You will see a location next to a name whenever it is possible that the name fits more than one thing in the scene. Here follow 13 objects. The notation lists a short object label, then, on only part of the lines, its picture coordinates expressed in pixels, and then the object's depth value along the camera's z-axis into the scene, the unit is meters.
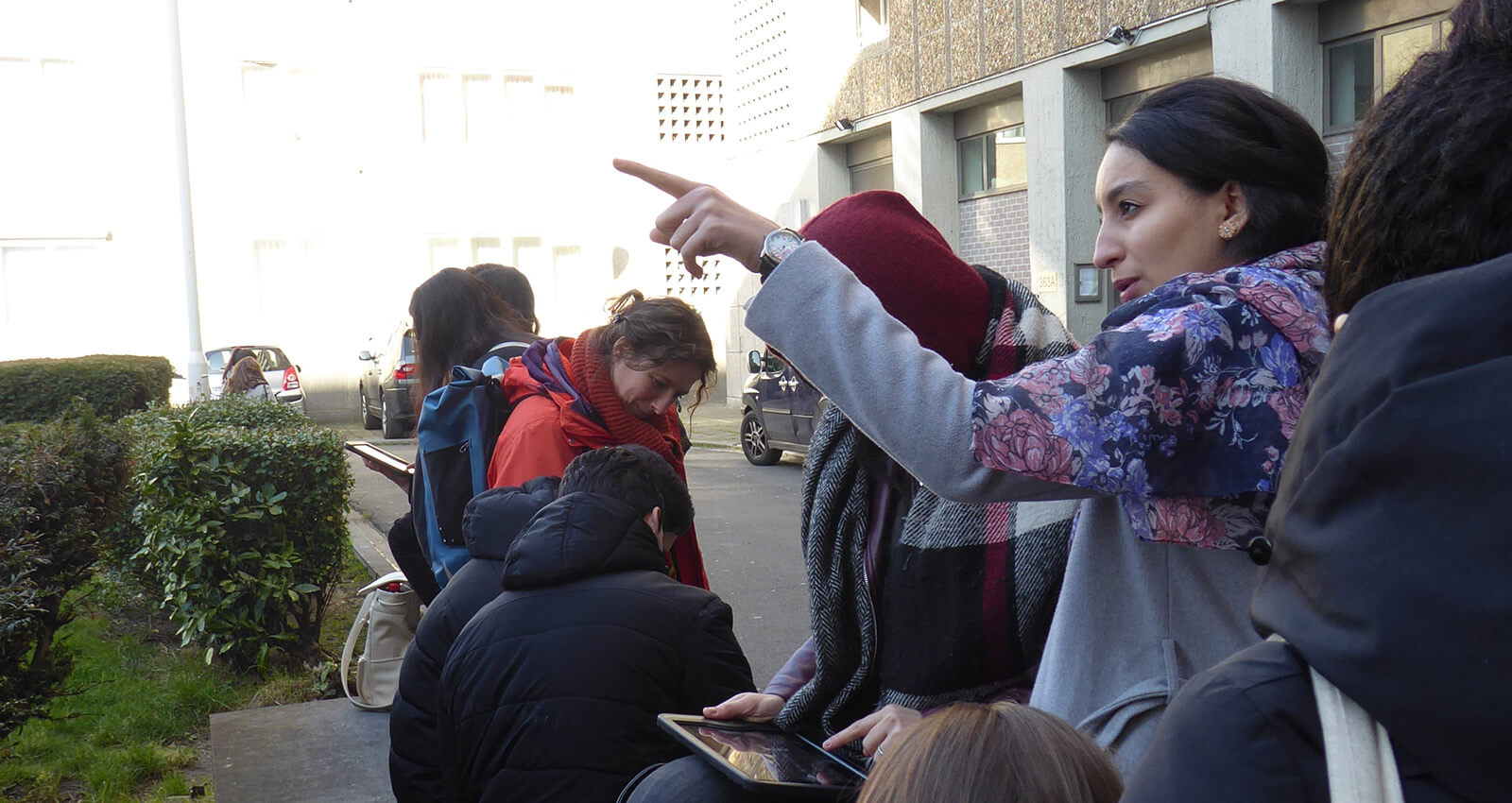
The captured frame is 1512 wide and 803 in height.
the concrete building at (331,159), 23.66
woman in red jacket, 3.78
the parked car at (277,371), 20.88
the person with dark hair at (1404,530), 0.70
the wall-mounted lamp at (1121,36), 13.08
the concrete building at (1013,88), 11.58
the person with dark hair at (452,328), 4.42
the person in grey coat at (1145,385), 1.36
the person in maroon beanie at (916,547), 1.68
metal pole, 13.27
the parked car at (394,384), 18.36
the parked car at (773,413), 13.65
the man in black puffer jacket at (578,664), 2.65
